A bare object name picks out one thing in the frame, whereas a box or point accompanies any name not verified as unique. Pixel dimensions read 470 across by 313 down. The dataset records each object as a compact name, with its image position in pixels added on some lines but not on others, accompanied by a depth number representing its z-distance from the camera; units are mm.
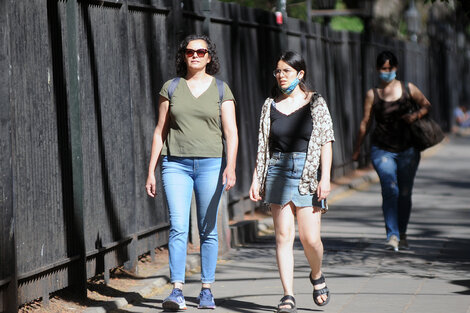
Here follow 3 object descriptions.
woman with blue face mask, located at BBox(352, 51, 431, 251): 21203
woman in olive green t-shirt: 15672
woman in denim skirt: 14898
